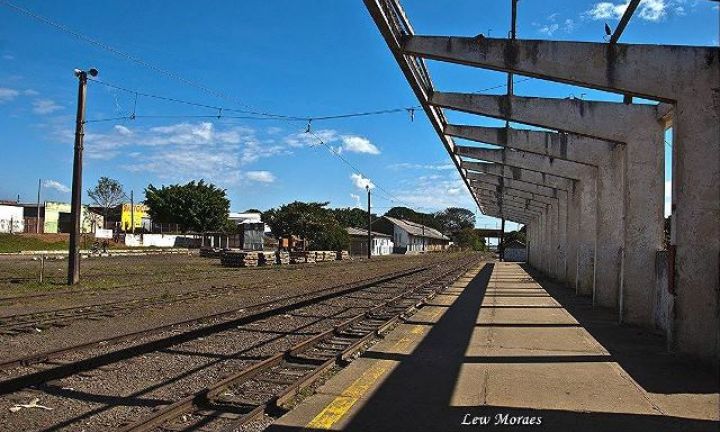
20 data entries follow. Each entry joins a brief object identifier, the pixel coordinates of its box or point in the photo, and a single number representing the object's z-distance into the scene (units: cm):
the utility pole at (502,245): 5862
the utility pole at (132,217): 7562
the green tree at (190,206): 6512
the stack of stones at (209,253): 4553
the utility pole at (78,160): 1973
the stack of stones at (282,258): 4019
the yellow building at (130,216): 8194
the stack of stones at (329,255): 4894
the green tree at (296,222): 5434
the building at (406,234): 9794
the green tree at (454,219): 15800
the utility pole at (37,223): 7143
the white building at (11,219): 6838
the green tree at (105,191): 8969
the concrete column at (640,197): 1105
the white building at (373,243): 7762
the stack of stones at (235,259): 3522
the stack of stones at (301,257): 4274
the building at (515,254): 5621
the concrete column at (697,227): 726
